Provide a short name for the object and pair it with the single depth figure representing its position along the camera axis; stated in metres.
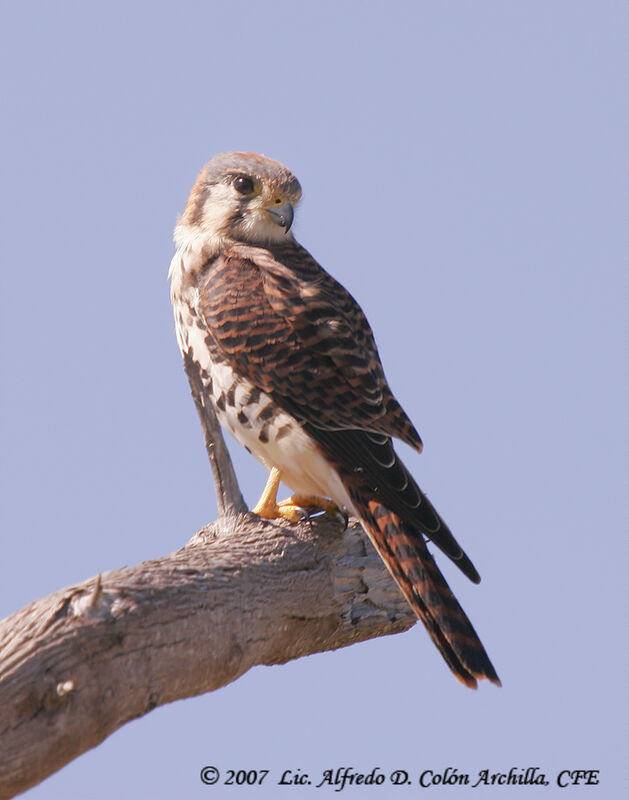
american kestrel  8.20
